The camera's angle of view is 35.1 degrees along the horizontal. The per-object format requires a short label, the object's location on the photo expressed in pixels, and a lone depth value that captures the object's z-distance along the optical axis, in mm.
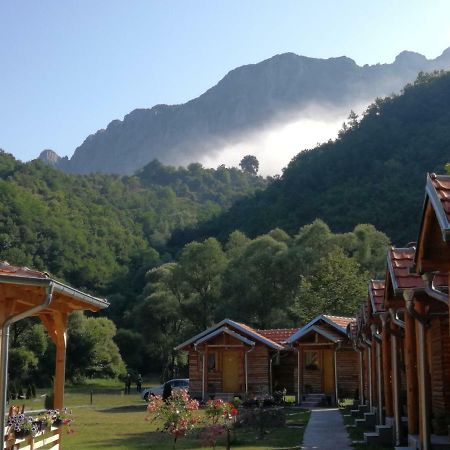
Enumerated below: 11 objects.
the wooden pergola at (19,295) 8867
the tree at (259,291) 52688
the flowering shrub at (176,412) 12500
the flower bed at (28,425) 9938
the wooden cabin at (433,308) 6734
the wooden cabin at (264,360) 32031
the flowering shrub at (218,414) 13289
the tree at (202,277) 58844
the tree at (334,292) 48594
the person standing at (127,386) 46959
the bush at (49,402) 16797
